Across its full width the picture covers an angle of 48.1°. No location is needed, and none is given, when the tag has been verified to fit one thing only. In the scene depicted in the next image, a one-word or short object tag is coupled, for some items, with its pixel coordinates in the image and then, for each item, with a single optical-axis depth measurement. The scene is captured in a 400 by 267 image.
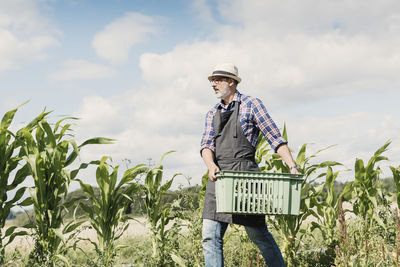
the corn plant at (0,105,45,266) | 4.09
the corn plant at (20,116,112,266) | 4.00
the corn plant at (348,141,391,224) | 5.45
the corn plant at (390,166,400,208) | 5.73
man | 3.40
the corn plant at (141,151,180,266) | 4.41
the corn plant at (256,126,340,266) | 4.84
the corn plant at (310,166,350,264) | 5.09
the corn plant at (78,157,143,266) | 4.24
